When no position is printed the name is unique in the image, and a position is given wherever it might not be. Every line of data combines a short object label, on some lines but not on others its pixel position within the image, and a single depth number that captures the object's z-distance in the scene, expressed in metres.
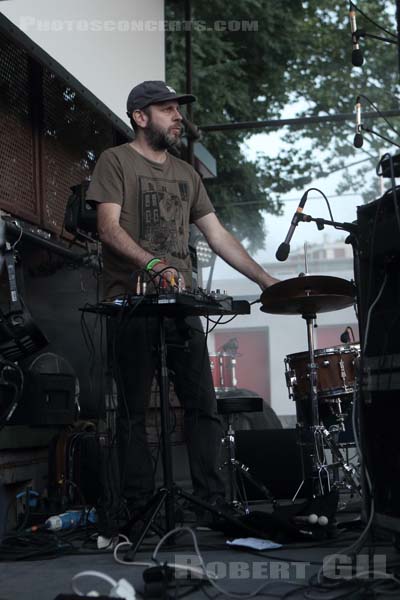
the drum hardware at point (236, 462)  4.62
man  3.60
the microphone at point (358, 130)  3.93
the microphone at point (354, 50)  4.22
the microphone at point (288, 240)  3.72
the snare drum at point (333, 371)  5.00
